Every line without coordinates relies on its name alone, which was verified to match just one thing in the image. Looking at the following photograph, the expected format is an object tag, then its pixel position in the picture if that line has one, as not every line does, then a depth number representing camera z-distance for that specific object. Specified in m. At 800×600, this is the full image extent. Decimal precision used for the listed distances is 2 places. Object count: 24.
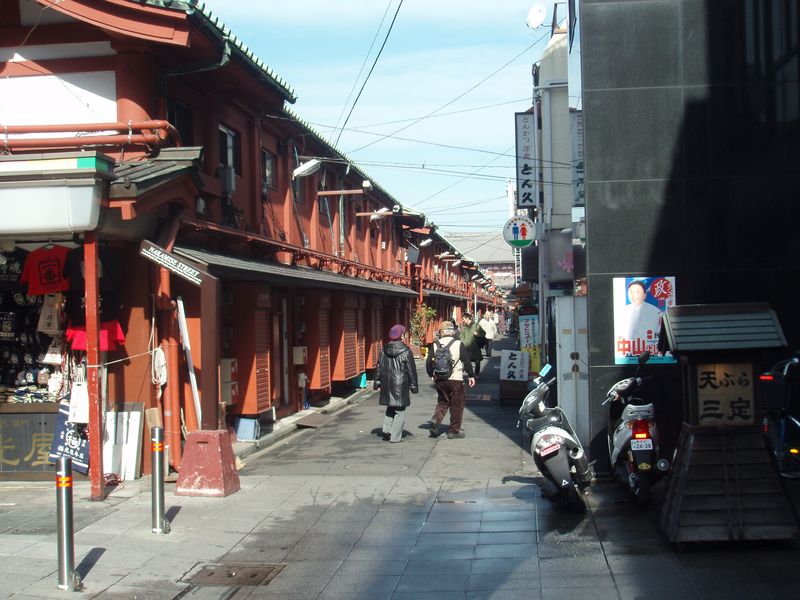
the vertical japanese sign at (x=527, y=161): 19.33
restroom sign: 17.05
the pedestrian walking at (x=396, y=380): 13.20
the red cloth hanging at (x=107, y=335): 10.36
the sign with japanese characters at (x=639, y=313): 9.39
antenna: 18.77
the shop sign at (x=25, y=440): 10.55
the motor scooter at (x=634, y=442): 8.00
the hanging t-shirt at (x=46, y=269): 10.36
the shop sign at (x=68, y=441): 10.36
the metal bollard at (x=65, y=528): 6.18
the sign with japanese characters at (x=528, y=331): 20.86
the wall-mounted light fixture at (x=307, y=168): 17.17
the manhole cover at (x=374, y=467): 11.24
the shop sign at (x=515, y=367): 18.06
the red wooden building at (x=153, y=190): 9.44
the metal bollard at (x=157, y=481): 7.81
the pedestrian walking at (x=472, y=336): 22.28
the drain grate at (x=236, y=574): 6.61
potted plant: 35.13
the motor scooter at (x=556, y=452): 8.11
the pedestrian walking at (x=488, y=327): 27.05
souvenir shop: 10.36
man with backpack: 13.20
